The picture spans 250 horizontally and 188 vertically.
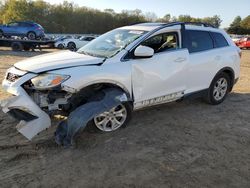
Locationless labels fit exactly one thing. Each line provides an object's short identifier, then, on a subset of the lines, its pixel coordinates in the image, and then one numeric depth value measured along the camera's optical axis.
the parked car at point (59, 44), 15.88
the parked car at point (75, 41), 15.76
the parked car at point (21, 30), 14.51
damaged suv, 2.81
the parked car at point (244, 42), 20.99
